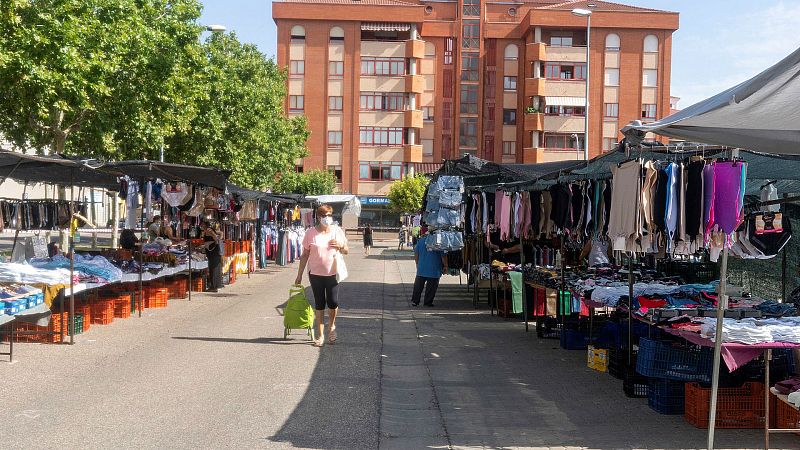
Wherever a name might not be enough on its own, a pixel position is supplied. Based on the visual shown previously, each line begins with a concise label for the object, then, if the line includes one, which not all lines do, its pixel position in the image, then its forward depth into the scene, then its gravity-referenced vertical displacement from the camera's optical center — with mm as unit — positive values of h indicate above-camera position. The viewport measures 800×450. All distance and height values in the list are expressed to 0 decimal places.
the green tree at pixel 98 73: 20031 +2964
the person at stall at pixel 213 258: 20797 -1694
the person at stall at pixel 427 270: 18547 -1659
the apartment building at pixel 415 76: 69625 +9642
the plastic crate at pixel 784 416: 7776 -1986
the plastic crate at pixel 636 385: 9125 -2005
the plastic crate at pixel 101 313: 14367 -2095
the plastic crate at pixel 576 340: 12570 -2111
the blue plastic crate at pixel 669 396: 8422 -1954
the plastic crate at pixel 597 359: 10688 -2050
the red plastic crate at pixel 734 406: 7898 -1928
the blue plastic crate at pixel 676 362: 8320 -1604
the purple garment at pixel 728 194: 7160 +34
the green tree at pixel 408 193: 62562 -24
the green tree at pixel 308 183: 63031 +614
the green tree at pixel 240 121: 32375 +3029
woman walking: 12383 -985
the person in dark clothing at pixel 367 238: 47306 -2535
